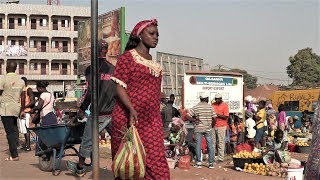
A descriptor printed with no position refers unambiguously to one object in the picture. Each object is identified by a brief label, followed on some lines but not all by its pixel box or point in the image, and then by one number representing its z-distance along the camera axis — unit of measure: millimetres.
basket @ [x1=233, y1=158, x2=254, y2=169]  10077
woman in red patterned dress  4441
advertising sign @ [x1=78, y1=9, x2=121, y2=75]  17125
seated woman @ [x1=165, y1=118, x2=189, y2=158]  11141
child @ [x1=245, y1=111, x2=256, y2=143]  13266
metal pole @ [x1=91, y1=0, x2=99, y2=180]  5172
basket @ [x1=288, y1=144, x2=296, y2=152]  14347
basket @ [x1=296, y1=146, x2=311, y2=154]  13922
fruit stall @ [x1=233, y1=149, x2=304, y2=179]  9445
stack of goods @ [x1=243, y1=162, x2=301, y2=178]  9375
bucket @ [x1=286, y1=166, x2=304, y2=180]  6477
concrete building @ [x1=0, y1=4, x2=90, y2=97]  61438
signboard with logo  13133
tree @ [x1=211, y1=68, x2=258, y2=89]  86712
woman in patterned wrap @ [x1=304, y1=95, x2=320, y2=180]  3236
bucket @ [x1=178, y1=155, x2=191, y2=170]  9779
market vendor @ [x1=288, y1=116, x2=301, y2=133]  18409
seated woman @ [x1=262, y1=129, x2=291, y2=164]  9764
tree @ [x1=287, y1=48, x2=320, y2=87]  62875
